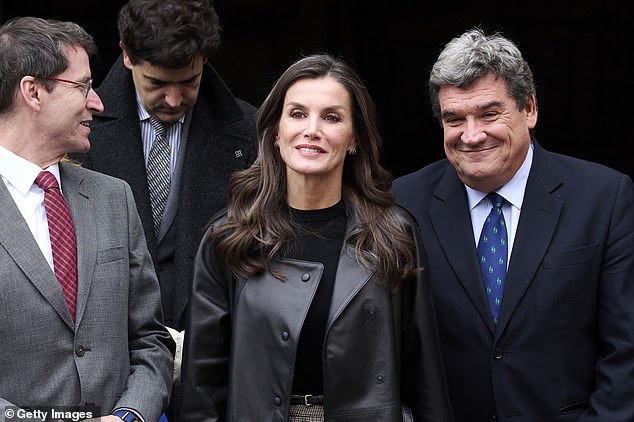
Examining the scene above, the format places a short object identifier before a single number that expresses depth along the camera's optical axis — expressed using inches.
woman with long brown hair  225.6
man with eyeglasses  216.5
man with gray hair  244.1
